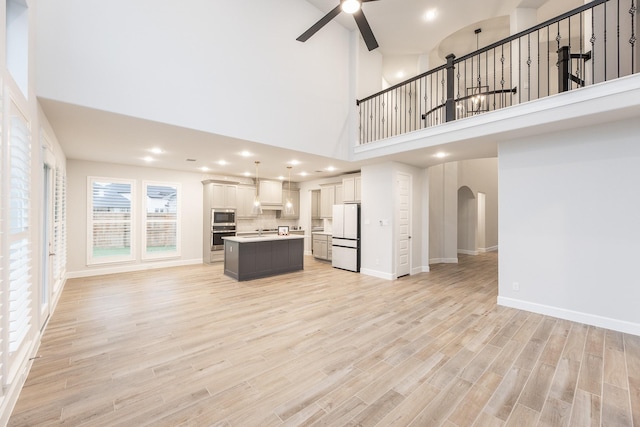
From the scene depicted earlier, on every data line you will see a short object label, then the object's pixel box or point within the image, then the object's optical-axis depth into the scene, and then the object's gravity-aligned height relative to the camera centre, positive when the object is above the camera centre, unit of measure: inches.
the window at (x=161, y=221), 282.2 -8.0
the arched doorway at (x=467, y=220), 391.9 -8.6
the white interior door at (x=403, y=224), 242.5 -9.4
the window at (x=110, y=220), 252.7 -6.7
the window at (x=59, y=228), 177.2 -10.6
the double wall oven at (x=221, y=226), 309.0 -14.5
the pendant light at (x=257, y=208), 218.3 +4.8
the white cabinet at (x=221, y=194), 311.1 +23.2
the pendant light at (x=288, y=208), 236.8 +5.3
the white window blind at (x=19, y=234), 80.2 -6.8
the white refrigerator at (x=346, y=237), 265.1 -23.7
